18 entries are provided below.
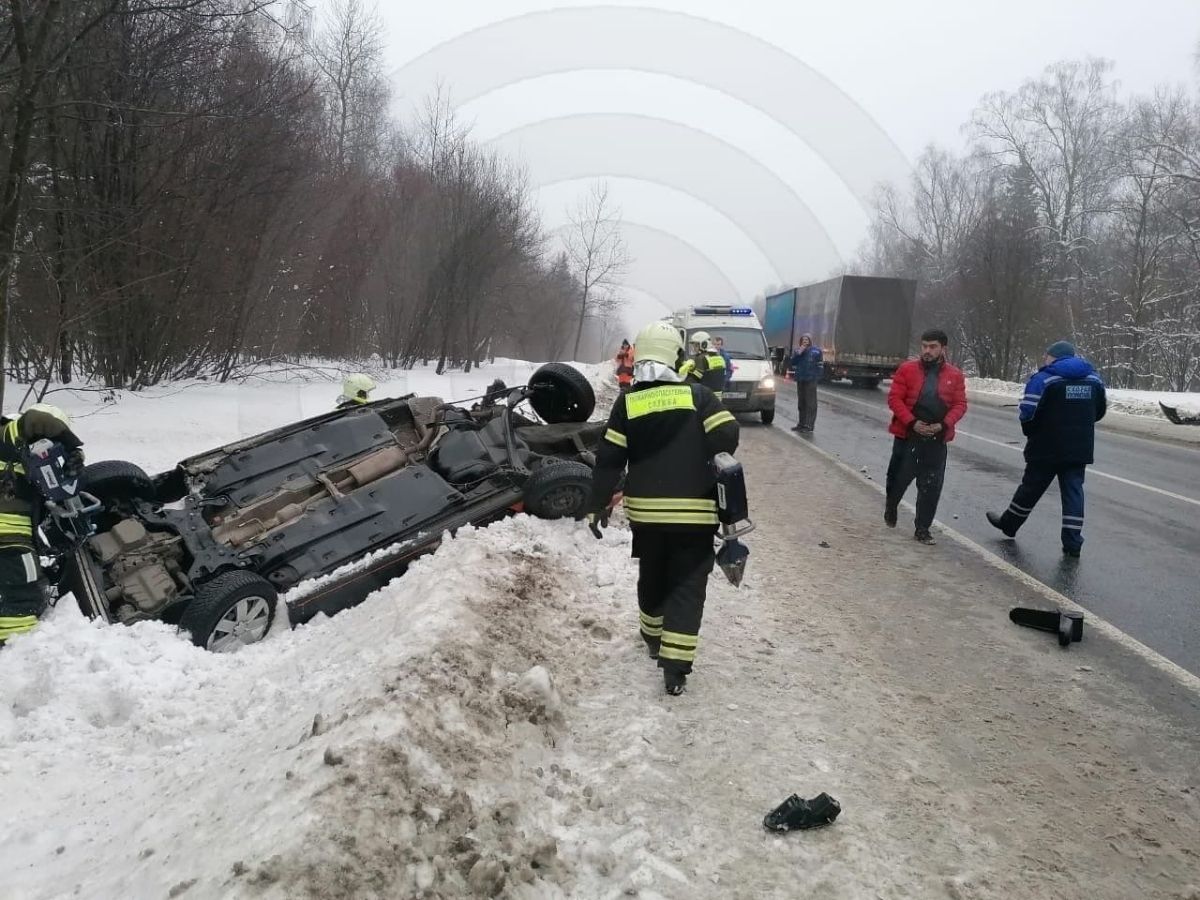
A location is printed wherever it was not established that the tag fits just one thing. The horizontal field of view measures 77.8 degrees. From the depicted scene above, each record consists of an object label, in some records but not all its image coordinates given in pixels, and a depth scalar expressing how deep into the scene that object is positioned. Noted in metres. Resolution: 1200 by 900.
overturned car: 4.29
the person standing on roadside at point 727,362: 12.84
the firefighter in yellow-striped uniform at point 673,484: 3.61
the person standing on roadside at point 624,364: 14.83
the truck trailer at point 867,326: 23.56
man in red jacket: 6.39
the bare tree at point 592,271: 38.97
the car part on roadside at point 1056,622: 4.37
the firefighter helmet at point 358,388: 6.86
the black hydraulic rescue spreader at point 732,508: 3.58
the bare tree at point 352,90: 31.91
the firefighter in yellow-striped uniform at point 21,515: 3.95
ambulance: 13.95
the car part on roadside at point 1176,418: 16.39
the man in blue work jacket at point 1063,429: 6.11
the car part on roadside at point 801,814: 2.69
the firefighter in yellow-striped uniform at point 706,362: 10.45
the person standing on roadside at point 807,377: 13.03
